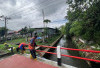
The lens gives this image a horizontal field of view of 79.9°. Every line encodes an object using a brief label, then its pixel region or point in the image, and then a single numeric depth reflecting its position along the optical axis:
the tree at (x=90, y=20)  7.04
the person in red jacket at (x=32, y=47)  3.16
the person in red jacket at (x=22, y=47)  4.10
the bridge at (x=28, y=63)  2.57
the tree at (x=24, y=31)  24.34
